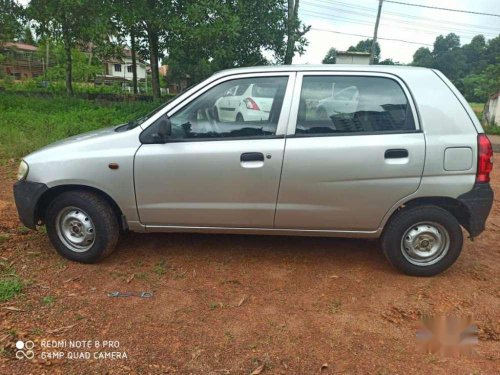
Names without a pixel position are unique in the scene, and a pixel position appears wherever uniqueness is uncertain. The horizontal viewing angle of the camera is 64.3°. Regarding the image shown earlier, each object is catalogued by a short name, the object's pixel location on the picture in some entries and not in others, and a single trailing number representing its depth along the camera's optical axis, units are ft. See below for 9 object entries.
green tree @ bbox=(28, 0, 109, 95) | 37.65
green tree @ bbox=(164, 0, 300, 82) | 35.32
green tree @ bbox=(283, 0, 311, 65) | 44.48
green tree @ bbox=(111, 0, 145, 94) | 38.27
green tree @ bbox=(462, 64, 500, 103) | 98.78
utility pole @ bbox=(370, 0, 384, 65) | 74.24
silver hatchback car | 10.64
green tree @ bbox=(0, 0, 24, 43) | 45.29
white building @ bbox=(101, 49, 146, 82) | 200.48
